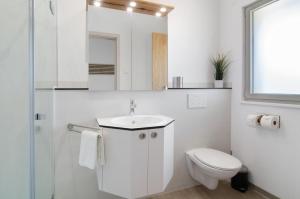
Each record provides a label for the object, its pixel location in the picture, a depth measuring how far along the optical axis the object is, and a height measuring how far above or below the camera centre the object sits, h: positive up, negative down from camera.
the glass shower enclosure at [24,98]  1.20 -0.02
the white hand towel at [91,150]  1.41 -0.41
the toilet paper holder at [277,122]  1.78 -0.24
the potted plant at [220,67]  2.33 +0.36
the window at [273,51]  1.72 +0.46
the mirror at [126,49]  1.78 +0.47
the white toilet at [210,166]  1.70 -0.65
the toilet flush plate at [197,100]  2.18 -0.05
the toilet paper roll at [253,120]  1.93 -0.24
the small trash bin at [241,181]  2.07 -0.93
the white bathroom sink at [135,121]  1.41 -0.22
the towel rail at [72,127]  1.68 -0.28
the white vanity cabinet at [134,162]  1.39 -0.50
